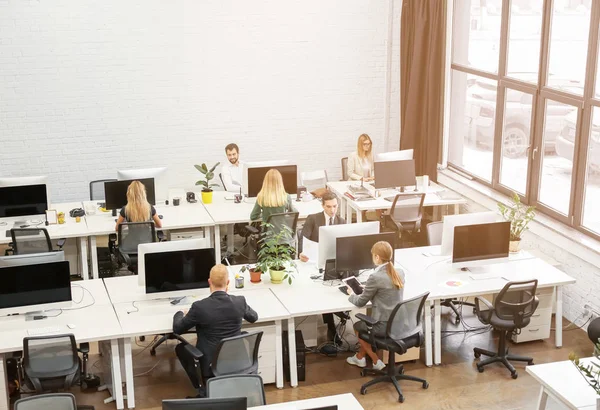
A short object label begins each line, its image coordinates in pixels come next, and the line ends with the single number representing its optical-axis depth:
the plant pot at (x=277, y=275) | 7.30
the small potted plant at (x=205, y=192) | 9.64
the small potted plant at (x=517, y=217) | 8.09
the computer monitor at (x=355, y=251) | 7.17
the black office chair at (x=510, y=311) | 7.00
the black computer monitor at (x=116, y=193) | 8.98
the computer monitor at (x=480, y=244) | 7.46
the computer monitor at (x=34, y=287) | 6.40
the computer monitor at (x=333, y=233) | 7.31
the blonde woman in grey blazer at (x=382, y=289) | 6.60
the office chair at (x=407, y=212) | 9.45
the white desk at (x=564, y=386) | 5.21
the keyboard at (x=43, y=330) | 6.30
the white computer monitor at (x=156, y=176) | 9.16
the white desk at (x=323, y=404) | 5.06
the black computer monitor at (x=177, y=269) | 6.75
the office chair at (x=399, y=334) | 6.63
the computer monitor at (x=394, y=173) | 9.82
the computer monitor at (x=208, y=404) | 4.43
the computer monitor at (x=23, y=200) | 8.75
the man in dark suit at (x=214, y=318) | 6.15
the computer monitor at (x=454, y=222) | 7.55
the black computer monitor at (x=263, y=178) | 9.41
